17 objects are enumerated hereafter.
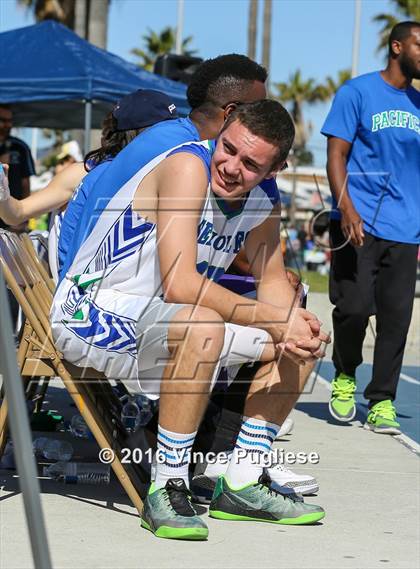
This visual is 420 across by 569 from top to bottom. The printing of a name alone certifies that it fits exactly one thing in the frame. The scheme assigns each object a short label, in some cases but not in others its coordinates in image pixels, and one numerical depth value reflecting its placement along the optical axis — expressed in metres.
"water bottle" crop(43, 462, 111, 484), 4.38
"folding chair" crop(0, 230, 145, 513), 3.91
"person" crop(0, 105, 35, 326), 8.60
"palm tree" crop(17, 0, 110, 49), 19.55
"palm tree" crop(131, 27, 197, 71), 74.88
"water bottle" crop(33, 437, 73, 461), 4.55
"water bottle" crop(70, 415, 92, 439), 5.35
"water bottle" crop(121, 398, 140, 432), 5.03
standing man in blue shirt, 6.18
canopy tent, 11.21
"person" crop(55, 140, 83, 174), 10.49
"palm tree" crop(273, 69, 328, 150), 84.56
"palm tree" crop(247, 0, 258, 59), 30.17
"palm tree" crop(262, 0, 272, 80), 28.67
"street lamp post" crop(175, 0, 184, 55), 36.54
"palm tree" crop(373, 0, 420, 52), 59.38
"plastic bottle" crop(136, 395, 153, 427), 4.76
